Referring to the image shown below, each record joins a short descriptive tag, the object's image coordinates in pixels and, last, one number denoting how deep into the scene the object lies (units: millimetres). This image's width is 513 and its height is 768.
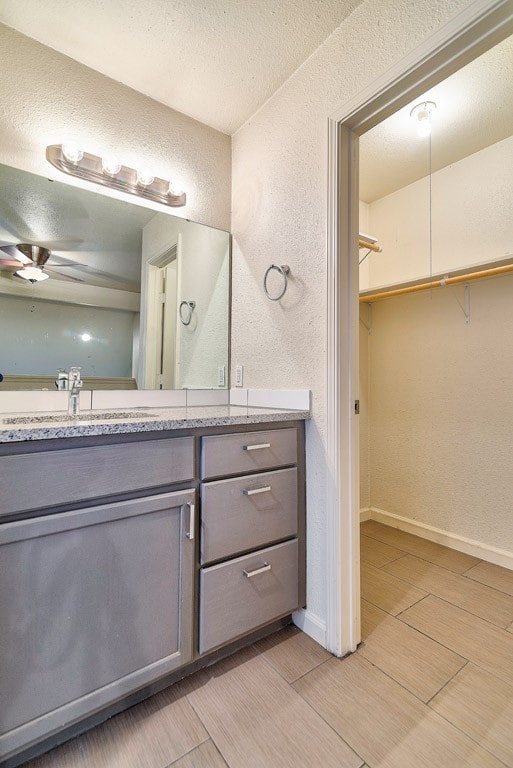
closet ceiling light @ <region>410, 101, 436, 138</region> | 1751
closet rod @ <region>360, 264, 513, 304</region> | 1853
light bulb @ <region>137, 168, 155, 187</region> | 1708
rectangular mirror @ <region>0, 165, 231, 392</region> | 1440
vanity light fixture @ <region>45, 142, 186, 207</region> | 1506
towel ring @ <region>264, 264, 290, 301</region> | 1616
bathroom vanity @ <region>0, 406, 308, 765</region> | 884
